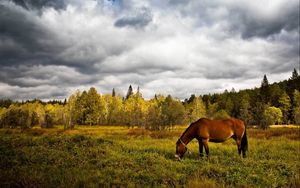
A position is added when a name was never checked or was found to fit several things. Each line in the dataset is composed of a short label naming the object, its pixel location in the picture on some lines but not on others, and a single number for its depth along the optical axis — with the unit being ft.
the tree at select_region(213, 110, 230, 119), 255.91
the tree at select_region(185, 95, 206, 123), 304.91
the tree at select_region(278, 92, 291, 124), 285.43
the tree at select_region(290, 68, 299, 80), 378.53
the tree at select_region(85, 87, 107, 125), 282.77
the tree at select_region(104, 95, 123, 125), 318.86
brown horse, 47.94
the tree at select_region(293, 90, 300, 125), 246.80
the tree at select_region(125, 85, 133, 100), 489.75
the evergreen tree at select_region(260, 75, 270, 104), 328.49
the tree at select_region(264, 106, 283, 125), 241.41
